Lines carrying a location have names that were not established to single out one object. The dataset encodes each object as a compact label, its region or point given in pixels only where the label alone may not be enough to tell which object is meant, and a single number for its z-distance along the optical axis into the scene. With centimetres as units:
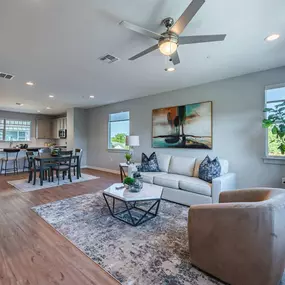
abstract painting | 444
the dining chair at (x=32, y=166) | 509
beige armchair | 139
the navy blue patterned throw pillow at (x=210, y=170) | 346
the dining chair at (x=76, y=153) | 587
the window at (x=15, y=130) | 841
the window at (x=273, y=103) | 347
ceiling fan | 174
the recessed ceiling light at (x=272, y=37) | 242
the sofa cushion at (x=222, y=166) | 377
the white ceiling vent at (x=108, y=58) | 303
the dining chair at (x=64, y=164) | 525
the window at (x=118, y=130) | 662
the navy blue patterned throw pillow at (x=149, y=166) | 448
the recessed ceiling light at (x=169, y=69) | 356
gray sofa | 324
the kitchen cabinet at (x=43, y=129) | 941
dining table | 496
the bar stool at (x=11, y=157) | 642
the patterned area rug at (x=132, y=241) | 173
